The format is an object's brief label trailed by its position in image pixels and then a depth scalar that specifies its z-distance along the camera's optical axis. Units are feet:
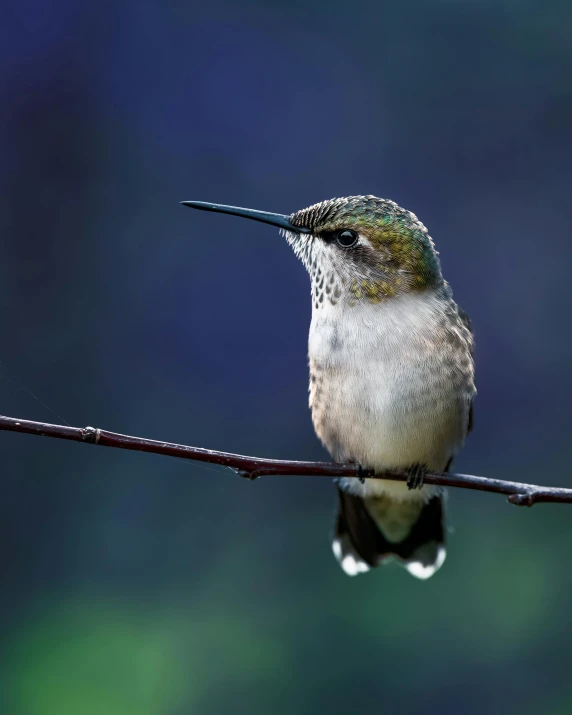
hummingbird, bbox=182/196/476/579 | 6.52
